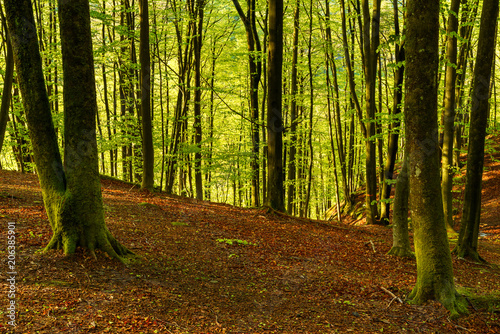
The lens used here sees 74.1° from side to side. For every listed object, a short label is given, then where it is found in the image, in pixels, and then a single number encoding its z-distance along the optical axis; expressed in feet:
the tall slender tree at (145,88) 36.29
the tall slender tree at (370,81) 40.01
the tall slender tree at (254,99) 35.67
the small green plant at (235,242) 24.29
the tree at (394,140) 36.57
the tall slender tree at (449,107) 33.42
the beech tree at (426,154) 15.93
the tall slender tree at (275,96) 33.68
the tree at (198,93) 46.58
